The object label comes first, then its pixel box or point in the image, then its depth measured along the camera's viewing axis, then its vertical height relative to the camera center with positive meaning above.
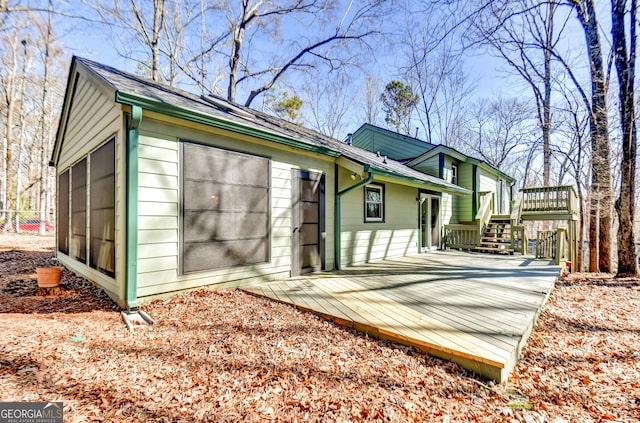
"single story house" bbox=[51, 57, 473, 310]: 3.71 +0.35
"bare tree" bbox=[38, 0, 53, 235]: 13.15 +5.32
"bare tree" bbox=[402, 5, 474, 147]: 19.48 +8.29
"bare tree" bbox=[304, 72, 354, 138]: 18.59 +7.50
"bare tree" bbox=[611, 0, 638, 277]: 6.61 +1.95
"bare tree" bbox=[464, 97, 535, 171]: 20.45 +6.06
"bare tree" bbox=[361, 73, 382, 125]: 20.72 +8.38
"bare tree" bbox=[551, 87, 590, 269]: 10.89 +3.45
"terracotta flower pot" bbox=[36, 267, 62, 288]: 4.34 -0.97
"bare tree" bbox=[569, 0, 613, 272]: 7.10 +2.00
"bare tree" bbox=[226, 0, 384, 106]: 13.38 +8.63
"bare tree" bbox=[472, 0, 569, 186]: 6.61 +5.98
